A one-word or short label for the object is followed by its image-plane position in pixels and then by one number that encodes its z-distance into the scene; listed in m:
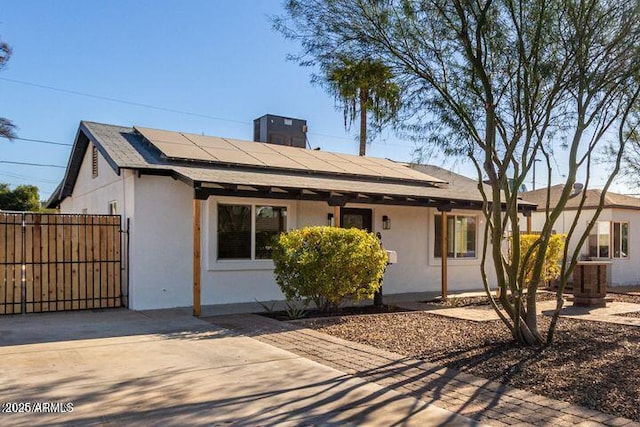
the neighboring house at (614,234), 17.20
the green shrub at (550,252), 12.79
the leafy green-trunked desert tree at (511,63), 6.67
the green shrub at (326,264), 9.05
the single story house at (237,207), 10.06
